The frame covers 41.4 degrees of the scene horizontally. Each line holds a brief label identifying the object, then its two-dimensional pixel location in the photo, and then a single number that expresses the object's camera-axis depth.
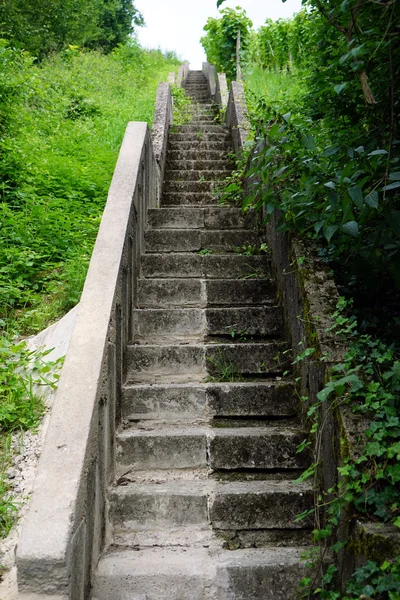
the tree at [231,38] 13.87
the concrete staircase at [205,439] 2.53
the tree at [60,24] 14.36
